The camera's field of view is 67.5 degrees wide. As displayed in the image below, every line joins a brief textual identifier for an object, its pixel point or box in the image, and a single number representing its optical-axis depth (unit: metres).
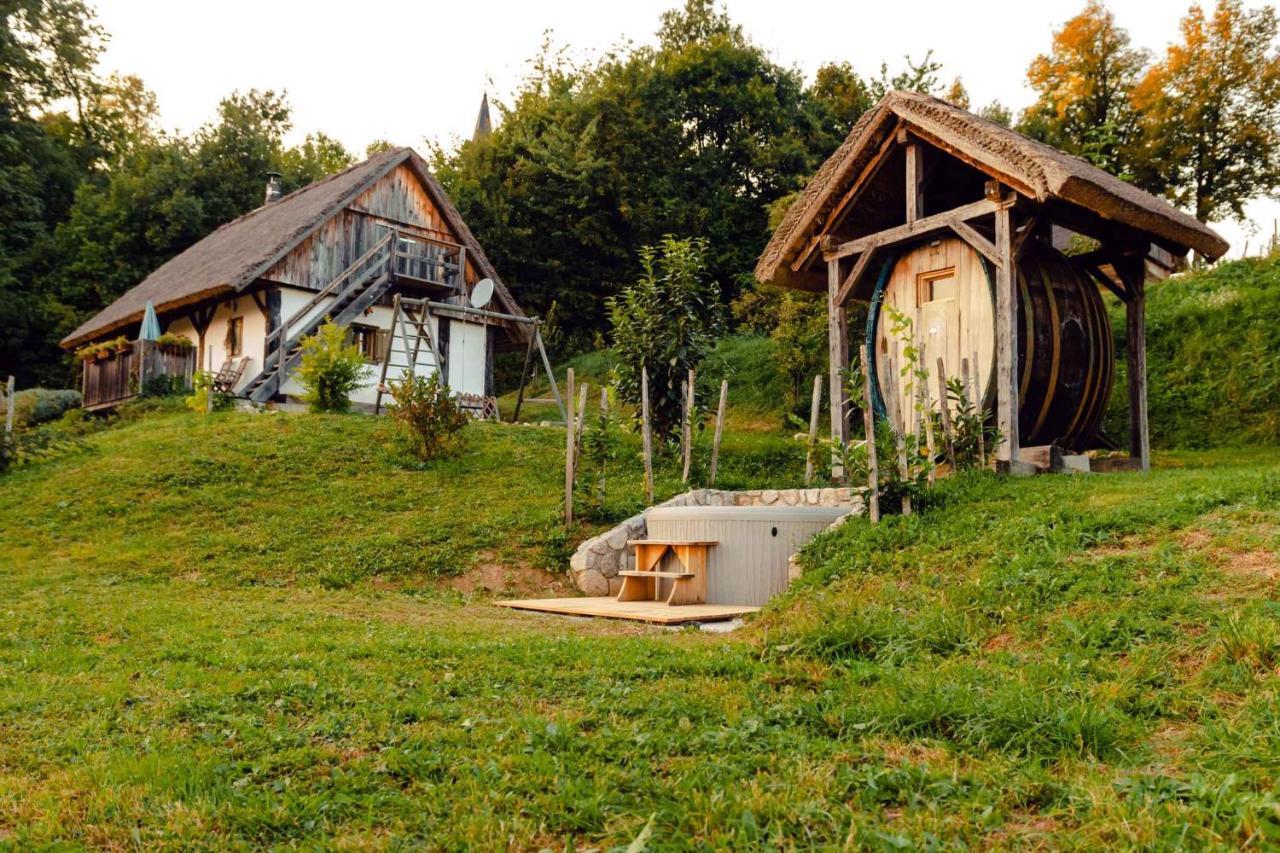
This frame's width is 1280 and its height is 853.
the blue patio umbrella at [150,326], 23.44
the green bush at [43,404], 25.69
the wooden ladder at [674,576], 9.31
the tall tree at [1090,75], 28.95
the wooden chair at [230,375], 22.25
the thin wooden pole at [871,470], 8.06
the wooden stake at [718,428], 12.43
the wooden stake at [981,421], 9.23
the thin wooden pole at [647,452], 11.93
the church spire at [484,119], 47.95
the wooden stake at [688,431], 12.67
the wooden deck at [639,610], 8.06
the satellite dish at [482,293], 24.19
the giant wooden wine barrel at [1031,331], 10.08
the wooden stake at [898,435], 8.11
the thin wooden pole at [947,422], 8.92
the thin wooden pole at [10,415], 16.14
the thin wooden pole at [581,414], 12.13
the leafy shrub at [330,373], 18.77
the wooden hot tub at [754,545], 9.27
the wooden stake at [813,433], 11.31
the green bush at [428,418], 14.57
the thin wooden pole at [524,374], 19.98
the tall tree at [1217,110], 25.39
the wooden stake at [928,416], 8.21
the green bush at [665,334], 14.11
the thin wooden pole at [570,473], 11.39
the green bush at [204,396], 20.55
